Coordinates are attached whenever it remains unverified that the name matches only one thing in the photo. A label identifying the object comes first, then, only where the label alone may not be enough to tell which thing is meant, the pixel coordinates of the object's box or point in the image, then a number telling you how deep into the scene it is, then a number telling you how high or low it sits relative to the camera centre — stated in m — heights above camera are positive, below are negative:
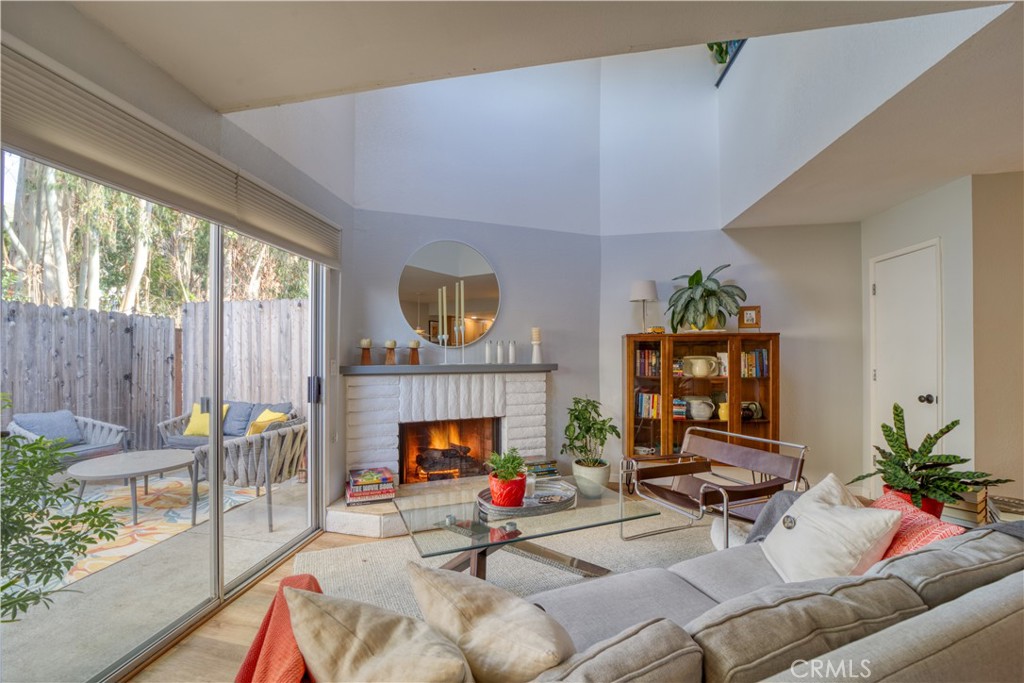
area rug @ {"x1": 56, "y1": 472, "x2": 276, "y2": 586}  1.60 -0.72
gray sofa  0.71 -0.49
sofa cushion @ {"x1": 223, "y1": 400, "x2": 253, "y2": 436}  2.28 -0.38
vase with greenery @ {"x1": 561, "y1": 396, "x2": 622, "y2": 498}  3.66 -0.79
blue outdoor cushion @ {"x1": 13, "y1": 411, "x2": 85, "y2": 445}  1.41 -0.26
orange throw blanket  0.72 -0.52
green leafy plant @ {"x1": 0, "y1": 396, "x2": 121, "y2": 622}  1.32 -0.57
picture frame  3.83 +0.23
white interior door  3.01 +0.05
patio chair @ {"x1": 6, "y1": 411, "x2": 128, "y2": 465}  1.41 -0.29
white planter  3.62 -1.04
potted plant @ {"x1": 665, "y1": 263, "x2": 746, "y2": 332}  3.62 +0.34
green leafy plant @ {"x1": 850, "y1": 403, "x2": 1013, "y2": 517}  1.66 -0.50
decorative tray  2.16 -0.81
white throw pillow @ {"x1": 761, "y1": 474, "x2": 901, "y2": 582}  1.37 -0.62
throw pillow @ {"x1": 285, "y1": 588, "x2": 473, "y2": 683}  0.66 -0.47
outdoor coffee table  1.57 -0.47
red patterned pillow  1.34 -0.58
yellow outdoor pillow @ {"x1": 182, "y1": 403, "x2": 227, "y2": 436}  2.02 -0.36
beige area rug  2.29 -1.25
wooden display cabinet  3.70 -0.35
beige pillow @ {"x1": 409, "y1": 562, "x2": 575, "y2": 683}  0.74 -0.51
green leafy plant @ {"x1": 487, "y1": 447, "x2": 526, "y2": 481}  2.21 -0.60
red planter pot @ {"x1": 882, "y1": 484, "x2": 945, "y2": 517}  1.68 -0.61
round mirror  3.63 +0.44
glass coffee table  1.89 -0.82
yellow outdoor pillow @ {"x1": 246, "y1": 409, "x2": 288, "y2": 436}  2.50 -0.44
